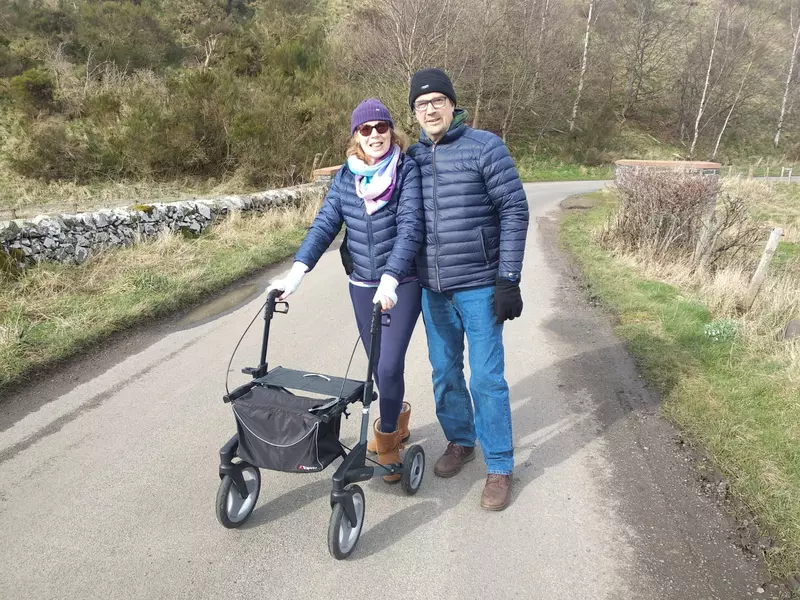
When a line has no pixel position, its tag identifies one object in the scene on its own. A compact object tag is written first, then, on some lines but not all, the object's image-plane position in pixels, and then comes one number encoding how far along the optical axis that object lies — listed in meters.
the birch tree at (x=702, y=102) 35.83
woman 2.88
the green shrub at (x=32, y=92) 19.09
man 2.88
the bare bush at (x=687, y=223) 8.77
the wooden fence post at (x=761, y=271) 6.72
